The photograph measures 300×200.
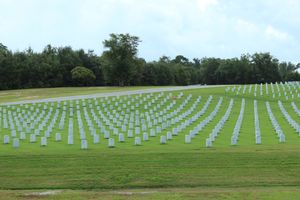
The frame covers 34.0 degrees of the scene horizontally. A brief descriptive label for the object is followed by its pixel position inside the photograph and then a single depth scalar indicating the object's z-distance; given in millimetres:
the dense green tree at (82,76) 82250
